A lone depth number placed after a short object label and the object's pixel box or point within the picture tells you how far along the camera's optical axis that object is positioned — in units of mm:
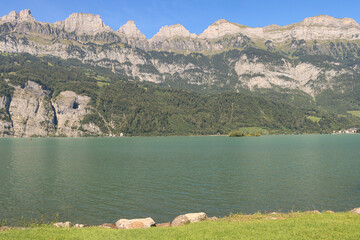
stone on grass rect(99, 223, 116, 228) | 30875
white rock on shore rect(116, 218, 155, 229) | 29203
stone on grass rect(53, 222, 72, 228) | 29375
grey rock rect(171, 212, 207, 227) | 30125
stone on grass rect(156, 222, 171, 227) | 31089
